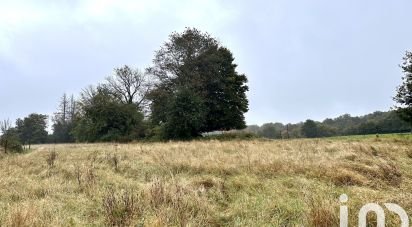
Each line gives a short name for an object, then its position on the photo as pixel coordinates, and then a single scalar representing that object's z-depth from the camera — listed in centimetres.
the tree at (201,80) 3616
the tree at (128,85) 5056
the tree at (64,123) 5994
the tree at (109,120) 3788
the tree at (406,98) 2853
